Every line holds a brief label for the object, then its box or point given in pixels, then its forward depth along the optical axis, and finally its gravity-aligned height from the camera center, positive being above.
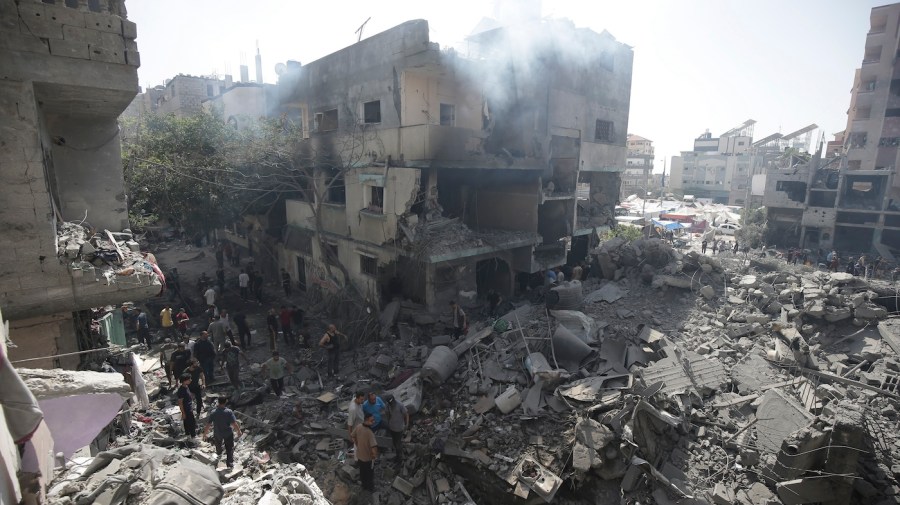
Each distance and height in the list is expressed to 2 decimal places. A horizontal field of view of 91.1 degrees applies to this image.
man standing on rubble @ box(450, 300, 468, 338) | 12.57 -4.12
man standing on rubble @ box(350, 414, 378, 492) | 7.21 -4.37
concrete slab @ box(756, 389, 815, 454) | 7.99 -4.47
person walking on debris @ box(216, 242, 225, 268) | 22.23 -4.13
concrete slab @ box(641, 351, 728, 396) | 9.27 -4.27
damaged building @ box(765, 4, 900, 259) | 31.64 -0.37
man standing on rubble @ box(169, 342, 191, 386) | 9.76 -4.09
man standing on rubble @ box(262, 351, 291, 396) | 10.28 -4.48
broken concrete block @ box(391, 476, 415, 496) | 7.81 -5.45
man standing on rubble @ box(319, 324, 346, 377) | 11.53 -4.49
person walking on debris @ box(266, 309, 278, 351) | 13.42 -4.51
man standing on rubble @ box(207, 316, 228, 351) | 11.66 -4.13
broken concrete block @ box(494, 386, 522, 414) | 8.80 -4.47
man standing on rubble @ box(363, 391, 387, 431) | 7.92 -4.17
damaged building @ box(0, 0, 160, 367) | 5.86 +0.38
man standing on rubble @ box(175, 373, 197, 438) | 8.07 -4.20
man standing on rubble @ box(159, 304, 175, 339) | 13.73 -4.43
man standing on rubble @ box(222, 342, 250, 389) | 10.45 -4.43
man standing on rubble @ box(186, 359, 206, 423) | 9.09 -4.20
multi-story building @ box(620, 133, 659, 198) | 67.00 +1.52
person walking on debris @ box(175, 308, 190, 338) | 13.62 -4.47
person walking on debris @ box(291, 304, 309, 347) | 15.40 -5.00
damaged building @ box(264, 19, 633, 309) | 14.16 +0.72
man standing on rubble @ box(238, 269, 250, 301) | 17.72 -4.35
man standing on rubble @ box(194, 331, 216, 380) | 10.45 -4.15
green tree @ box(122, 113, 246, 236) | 17.05 +0.07
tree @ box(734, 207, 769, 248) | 35.22 -4.44
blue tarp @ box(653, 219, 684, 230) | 35.67 -4.03
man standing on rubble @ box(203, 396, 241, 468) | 7.20 -4.08
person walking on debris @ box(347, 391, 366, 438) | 7.62 -4.10
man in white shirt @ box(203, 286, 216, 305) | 15.45 -4.19
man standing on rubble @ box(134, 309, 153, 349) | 13.09 -4.59
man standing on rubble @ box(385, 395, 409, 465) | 8.03 -4.42
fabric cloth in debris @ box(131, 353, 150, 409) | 8.91 -4.31
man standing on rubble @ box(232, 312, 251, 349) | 13.45 -4.61
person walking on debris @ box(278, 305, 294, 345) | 14.05 -4.68
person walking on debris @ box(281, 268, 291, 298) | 19.08 -4.58
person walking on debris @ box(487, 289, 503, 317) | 15.02 -4.24
